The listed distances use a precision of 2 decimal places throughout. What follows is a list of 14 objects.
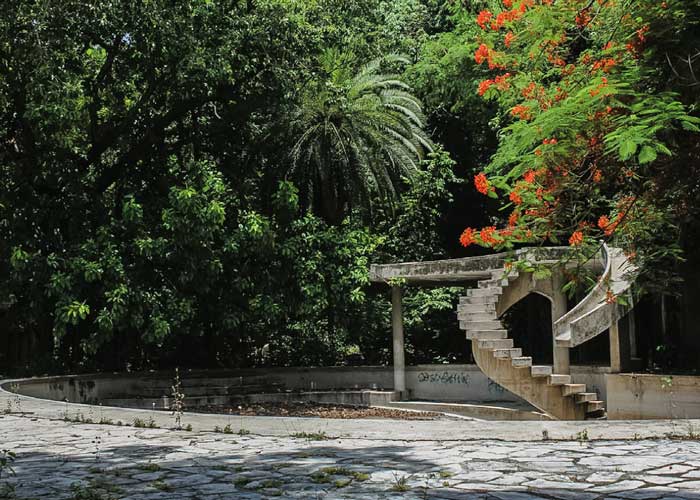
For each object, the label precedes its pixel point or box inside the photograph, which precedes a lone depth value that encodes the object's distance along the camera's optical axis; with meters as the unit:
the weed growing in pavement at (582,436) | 8.24
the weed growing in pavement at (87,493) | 5.95
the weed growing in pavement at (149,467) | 7.11
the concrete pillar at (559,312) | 18.81
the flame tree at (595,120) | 7.00
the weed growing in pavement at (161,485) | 6.33
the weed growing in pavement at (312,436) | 8.69
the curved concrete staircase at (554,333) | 16.36
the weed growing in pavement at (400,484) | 6.12
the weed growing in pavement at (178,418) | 9.73
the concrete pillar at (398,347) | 22.78
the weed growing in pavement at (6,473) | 6.08
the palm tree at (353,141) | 22.25
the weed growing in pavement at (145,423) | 9.96
